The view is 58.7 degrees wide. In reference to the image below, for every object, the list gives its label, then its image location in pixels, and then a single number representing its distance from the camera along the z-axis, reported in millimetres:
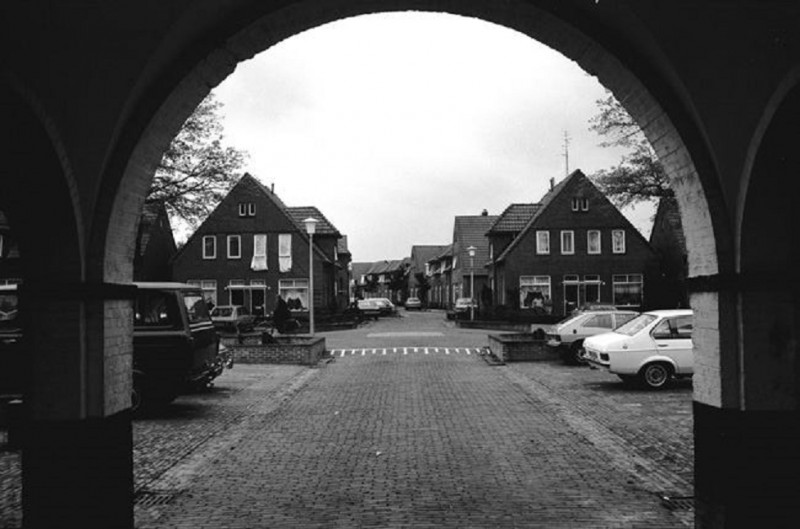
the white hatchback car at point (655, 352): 14477
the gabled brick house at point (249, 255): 47656
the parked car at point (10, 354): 10634
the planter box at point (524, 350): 20562
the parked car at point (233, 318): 33188
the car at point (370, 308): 53891
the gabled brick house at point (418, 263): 103044
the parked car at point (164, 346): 11539
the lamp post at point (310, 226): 23422
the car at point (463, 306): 50922
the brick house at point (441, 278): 76438
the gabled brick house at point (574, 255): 46781
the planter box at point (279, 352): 20516
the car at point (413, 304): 81688
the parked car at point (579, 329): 19062
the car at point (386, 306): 57681
